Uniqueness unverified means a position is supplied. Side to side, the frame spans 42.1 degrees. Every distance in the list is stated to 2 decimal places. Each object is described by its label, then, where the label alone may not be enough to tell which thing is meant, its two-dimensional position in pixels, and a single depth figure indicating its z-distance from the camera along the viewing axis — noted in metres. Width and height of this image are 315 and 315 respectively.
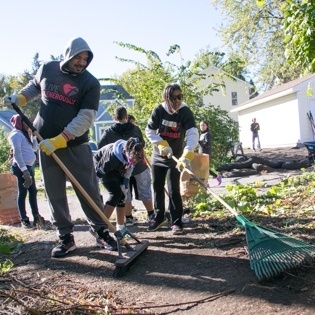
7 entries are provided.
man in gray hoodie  3.95
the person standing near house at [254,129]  23.97
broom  3.37
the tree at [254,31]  22.67
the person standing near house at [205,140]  9.31
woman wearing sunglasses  4.69
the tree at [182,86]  9.20
